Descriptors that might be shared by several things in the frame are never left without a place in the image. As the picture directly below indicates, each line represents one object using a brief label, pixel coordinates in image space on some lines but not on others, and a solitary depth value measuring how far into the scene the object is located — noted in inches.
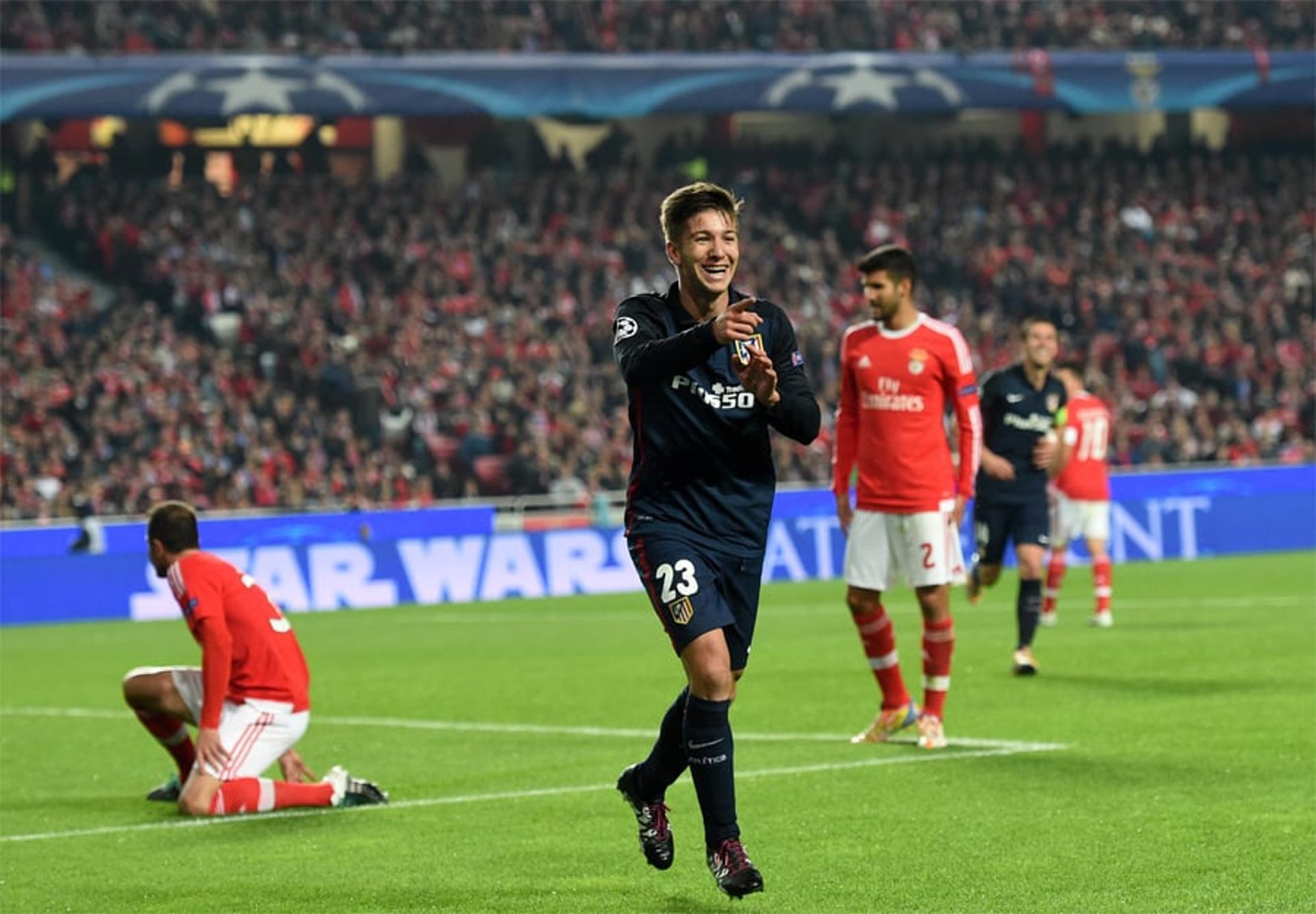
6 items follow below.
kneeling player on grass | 386.0
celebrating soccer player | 278.7
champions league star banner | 1432.1
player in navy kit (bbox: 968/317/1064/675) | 598.9
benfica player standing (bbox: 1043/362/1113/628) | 800.3
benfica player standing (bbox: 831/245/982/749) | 453.7
